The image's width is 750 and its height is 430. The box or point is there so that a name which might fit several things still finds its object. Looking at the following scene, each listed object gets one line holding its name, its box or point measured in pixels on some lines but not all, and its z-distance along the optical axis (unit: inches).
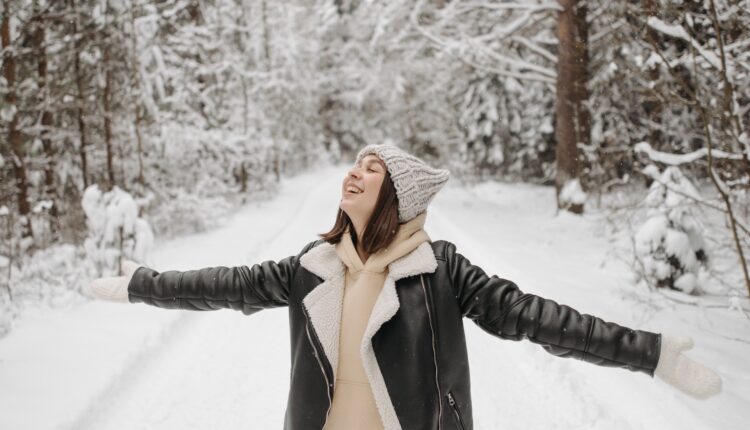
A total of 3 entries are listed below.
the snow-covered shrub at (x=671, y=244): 240.5
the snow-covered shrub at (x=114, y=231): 274.8
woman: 65.2
